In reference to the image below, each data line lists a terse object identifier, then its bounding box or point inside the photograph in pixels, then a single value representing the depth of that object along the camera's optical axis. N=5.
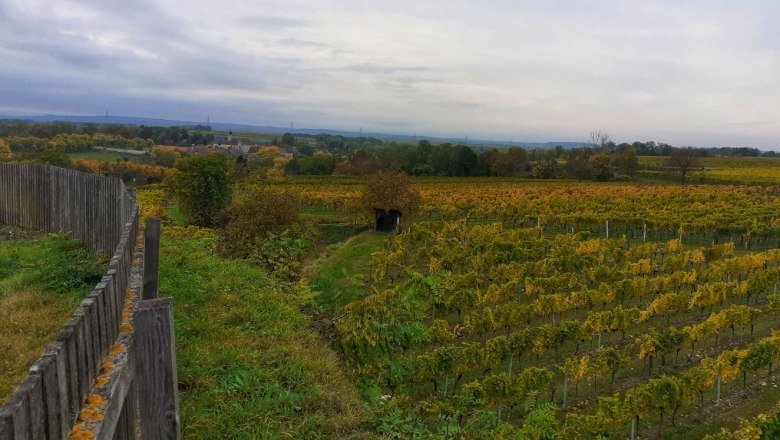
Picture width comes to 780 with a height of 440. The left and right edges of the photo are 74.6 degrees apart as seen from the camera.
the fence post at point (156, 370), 2.61
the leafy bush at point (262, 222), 18.30
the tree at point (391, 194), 32.06
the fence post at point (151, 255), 5.28
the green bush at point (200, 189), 30.69
